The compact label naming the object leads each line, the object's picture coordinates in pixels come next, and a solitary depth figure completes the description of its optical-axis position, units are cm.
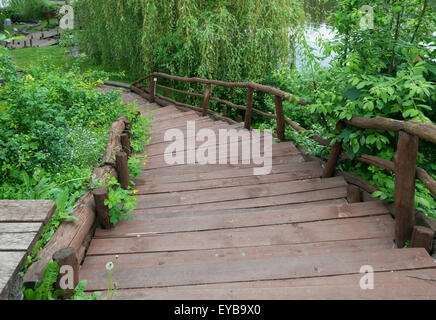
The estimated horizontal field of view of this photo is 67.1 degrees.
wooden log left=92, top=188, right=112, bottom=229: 246
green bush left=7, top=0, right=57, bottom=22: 2837
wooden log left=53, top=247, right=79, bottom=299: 173
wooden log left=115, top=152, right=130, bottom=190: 311
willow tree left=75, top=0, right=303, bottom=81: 827
